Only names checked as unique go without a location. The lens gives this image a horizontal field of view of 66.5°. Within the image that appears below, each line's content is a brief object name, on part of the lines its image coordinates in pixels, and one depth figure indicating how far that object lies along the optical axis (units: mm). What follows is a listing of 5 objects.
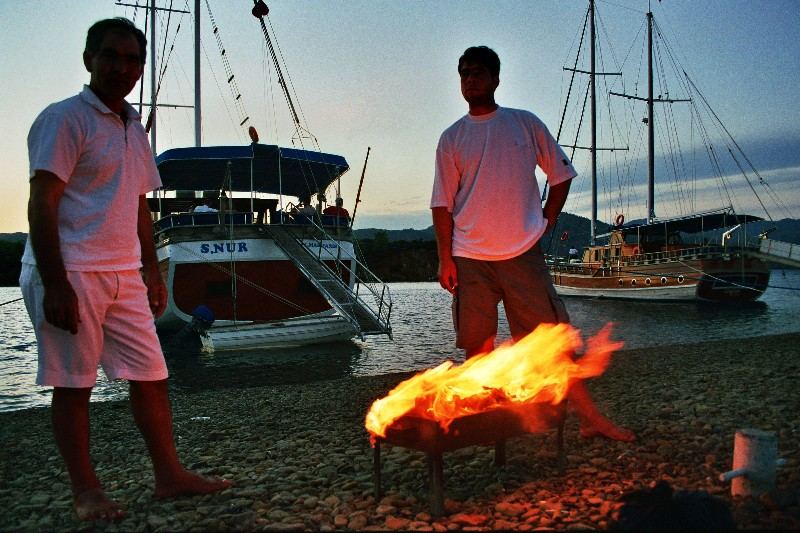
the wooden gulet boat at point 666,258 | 35188
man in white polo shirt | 2850
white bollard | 3061
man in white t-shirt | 3742
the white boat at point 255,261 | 17344
